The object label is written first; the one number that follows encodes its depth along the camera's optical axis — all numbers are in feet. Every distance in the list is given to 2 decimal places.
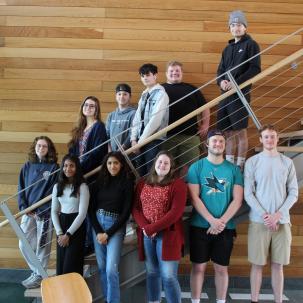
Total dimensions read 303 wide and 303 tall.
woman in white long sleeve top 7.97
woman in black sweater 7.63
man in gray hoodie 9.36
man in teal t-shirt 7.40
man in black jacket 8.64
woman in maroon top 7.21
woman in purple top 8.76
